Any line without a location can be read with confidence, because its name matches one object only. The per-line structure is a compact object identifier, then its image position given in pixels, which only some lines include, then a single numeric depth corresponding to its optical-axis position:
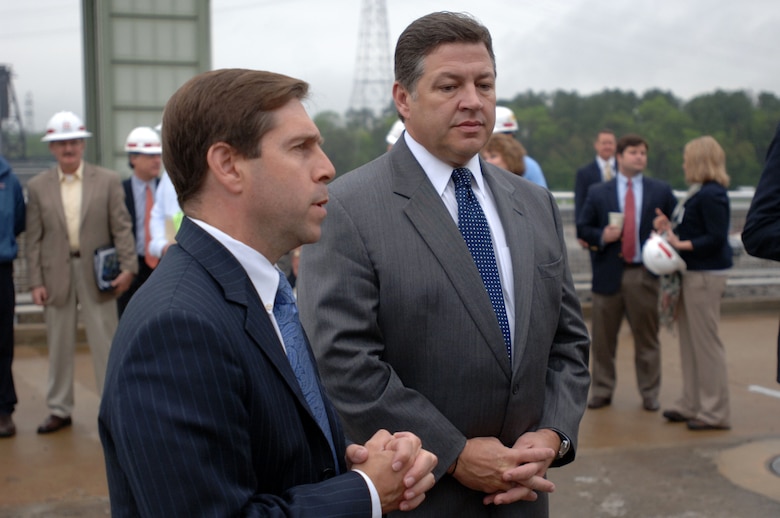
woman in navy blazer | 6.70
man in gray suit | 2.54
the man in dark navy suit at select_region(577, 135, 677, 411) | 7.29
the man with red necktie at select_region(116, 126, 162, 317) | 7.50
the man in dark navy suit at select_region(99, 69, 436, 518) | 1.53
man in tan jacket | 6.80
